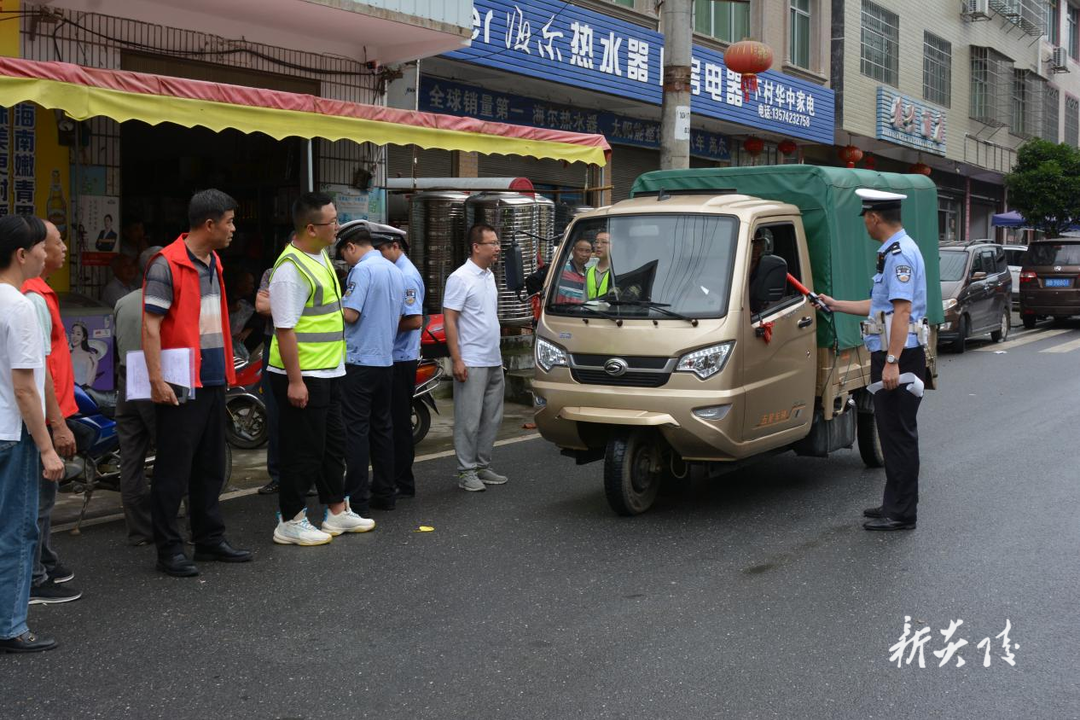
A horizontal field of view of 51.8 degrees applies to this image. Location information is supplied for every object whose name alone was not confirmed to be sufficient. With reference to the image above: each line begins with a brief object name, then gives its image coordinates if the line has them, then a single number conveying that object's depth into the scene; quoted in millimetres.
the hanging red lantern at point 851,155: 24094
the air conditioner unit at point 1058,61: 40406
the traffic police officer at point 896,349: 6520
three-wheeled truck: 6574
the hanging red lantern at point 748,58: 13852
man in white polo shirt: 7691
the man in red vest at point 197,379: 5547
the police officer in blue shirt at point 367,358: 6867
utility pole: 11844
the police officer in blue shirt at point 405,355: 7367
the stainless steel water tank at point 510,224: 12438
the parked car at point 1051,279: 20750
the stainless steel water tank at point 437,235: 12453
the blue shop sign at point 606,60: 14383
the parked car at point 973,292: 16969
